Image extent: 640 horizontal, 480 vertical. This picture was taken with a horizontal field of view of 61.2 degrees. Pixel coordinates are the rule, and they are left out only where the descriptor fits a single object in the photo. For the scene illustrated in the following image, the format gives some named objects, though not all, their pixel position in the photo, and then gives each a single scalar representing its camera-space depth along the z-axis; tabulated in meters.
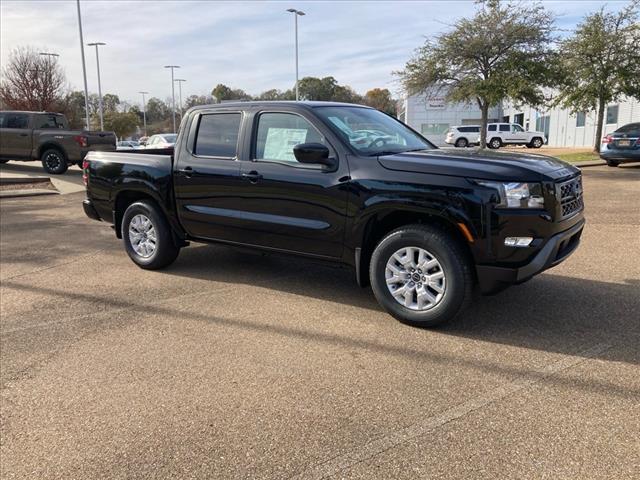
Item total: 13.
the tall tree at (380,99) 97.06
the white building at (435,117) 59.85
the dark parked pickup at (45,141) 16.55
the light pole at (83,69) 36.62
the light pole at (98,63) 52.62
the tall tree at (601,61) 21.03
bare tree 39.56
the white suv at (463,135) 38.66
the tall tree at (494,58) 20.46
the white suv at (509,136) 37.81
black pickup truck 3.92
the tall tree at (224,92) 85.88
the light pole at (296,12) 37.59
